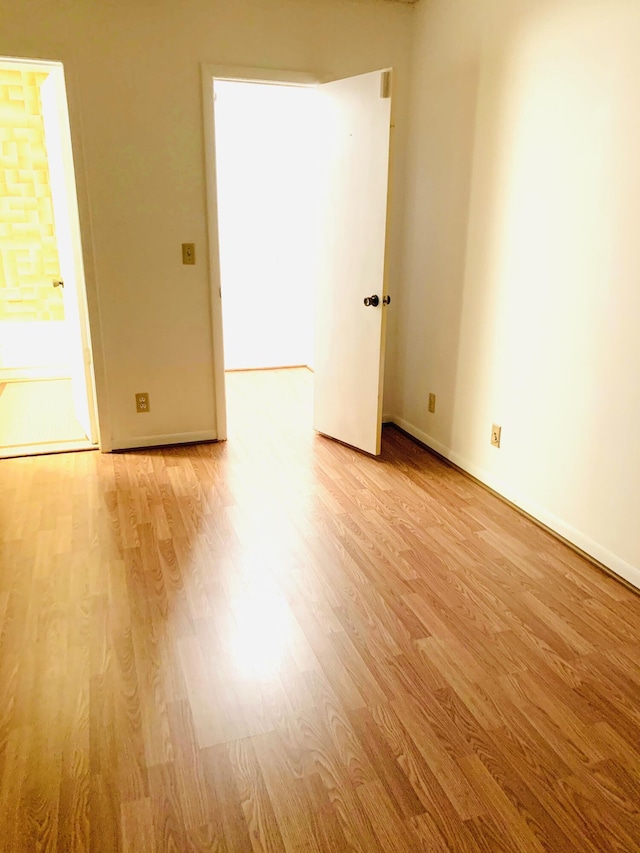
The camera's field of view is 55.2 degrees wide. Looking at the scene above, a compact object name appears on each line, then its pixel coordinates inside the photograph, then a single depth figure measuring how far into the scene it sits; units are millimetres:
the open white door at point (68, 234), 3221
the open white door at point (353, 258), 3213
